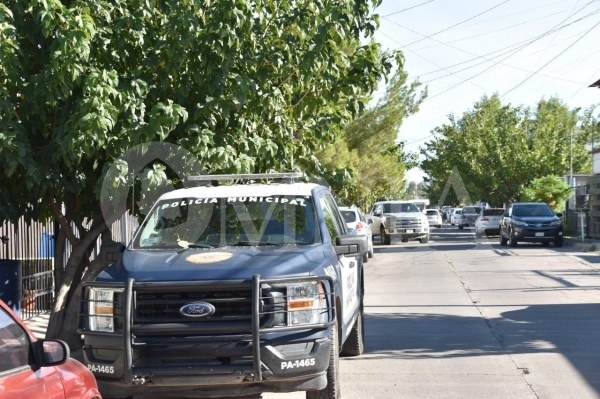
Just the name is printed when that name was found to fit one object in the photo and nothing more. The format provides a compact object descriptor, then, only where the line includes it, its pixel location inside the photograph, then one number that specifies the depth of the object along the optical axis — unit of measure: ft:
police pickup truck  22.62
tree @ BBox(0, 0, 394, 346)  31.68
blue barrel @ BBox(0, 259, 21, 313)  40.22
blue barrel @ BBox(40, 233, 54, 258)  49.06
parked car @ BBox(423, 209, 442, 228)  231.91
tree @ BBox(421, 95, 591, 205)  194.29
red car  14.30
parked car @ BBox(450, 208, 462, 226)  232.65
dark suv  115.24
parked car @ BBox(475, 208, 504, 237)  152.05
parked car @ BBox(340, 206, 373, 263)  87.81
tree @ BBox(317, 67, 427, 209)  117.19
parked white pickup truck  128.67
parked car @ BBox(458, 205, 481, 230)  197.91
